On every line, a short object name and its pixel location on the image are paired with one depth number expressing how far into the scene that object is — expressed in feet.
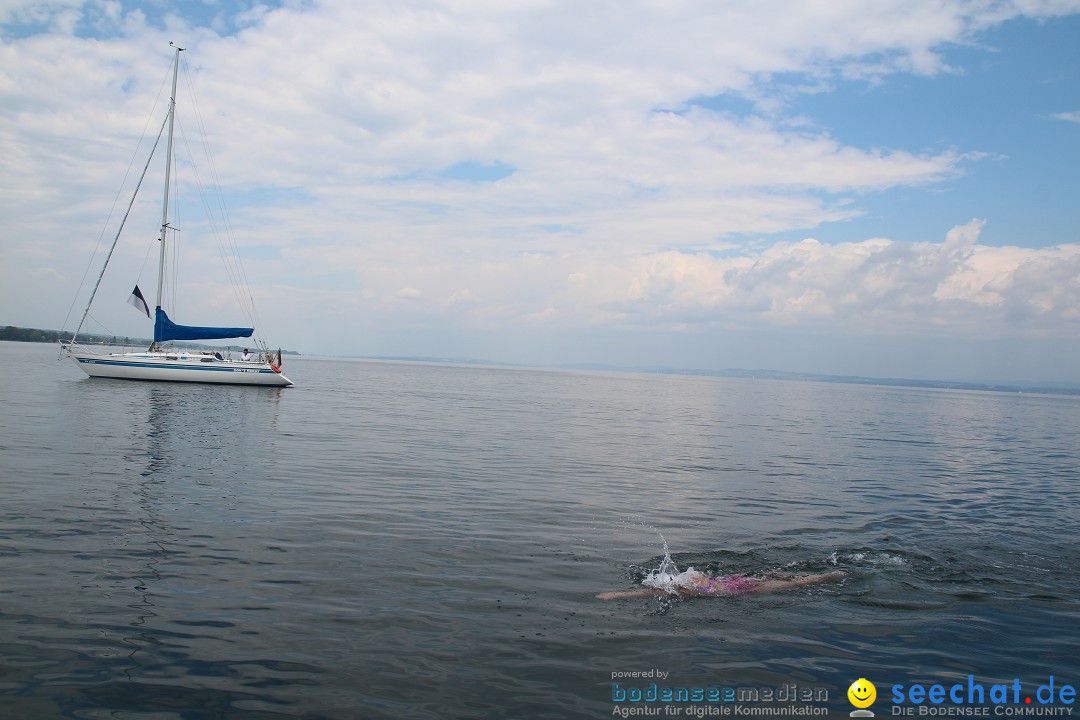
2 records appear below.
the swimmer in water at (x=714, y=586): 31.81
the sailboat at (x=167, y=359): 159.22
